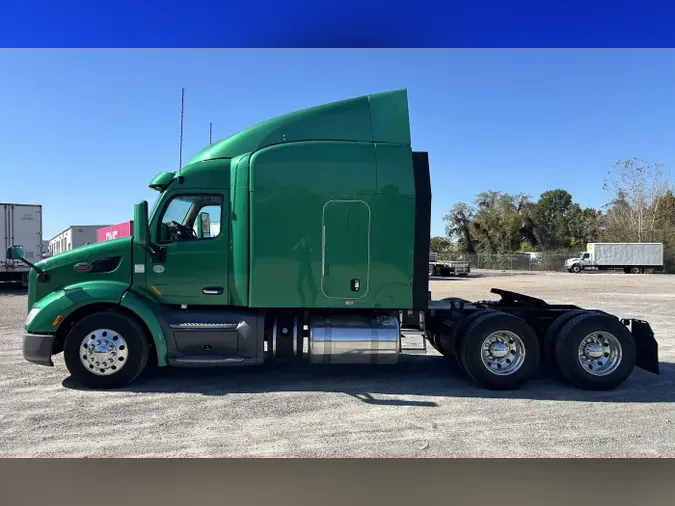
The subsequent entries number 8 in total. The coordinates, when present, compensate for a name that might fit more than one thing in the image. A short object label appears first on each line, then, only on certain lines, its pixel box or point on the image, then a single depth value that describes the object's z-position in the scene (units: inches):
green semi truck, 253.6
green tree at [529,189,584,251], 2273.6
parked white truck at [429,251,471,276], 1596.9
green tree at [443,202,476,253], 2347.4
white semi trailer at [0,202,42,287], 833.5
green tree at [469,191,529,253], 2279.8
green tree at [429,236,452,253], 2343.9
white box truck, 1957.4
